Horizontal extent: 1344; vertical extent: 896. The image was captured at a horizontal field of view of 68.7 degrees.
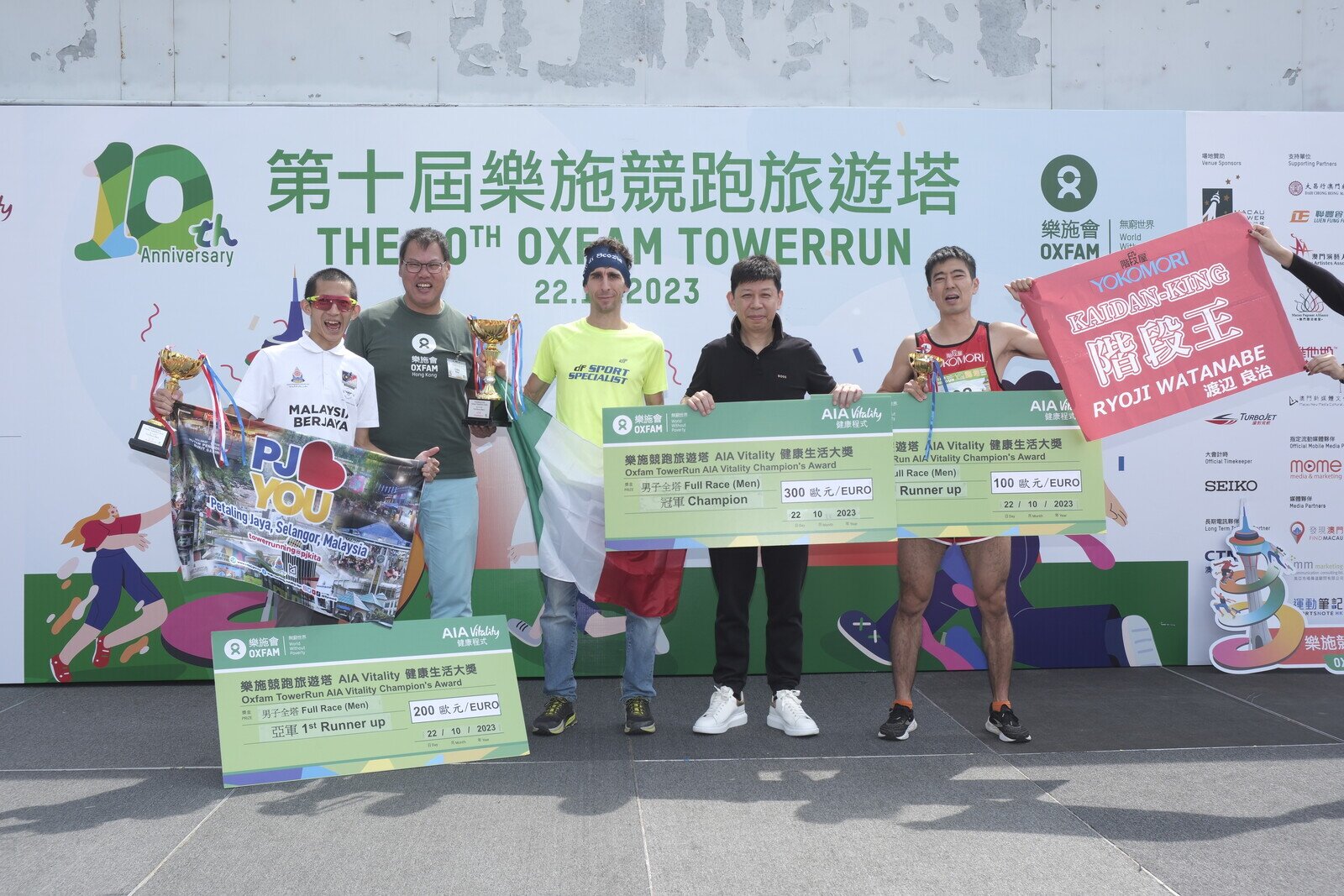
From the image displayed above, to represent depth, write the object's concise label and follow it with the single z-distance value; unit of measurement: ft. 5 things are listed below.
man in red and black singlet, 9.89
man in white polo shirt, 9.30
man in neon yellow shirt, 10.21
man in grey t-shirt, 9.95
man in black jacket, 10.16
